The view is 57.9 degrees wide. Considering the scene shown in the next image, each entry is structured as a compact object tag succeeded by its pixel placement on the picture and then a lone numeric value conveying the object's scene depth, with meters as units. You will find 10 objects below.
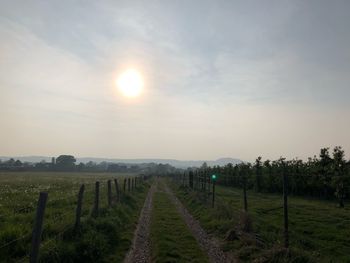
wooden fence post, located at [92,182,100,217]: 13.76
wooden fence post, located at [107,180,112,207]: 17.02
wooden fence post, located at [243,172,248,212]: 14.59
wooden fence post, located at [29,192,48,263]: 7.21
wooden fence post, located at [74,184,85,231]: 10.74
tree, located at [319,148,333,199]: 38.19
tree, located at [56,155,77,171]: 179.43
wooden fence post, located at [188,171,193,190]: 40.87
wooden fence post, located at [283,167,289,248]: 10.27
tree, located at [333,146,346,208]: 32.19
